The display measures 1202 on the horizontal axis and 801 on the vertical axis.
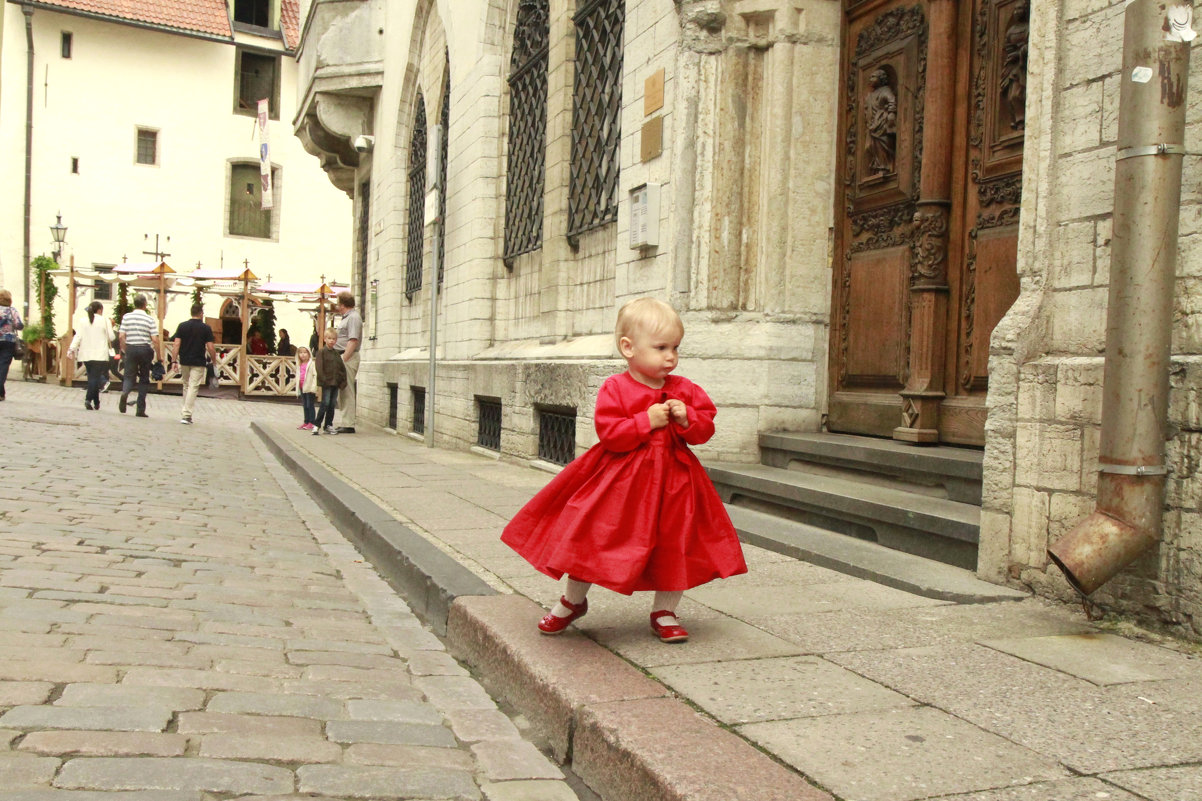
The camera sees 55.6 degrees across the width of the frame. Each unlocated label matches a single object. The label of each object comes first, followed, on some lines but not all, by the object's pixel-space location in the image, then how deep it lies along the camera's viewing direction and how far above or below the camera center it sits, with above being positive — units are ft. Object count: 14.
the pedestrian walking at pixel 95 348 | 60.54 +0.66
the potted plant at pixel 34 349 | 100.23 +0.83
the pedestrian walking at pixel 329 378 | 48.08 -0.42
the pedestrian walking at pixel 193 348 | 56.90 +0.77
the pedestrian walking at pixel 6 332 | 60.08 +1.37
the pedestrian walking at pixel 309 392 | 52.21 -1.14
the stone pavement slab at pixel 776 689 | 9.70 -2.78
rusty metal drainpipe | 12.44 +0.95
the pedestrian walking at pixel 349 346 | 48.83 +0.98
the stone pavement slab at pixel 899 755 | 7.90 -2.74
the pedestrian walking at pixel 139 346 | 57.62 +0.79
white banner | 115.34 +21.49
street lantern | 106.52 +11.87
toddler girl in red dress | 11.86 -1.32
